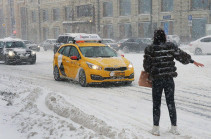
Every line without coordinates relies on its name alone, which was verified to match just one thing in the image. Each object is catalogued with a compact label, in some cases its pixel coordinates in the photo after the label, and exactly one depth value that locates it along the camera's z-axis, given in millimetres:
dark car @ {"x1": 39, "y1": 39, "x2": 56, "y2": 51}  42938
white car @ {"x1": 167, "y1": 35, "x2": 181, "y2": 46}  35700
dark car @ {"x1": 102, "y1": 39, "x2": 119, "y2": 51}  32762
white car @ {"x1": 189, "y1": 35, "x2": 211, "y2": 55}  25047
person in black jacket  5586
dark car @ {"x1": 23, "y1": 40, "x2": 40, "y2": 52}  40850
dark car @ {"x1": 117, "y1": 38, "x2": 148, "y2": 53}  32438
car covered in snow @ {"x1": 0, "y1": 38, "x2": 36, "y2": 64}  20719
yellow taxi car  10922
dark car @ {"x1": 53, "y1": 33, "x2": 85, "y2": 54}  23438
